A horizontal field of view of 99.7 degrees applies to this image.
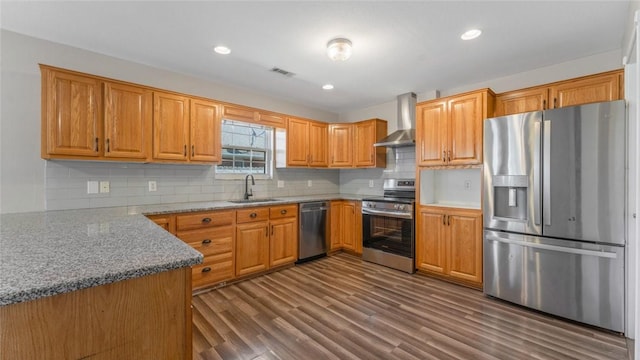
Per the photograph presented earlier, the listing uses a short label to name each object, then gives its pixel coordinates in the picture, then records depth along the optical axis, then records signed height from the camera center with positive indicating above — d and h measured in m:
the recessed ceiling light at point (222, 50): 2.61 +1.28
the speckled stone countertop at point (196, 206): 2.65 -0.29
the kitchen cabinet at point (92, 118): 2.34 +0.58
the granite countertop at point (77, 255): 0.80 -0.30
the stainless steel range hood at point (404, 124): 3.91 +0.83
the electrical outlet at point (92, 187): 2.69 -0.07
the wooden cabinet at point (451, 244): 3.03 -0.77
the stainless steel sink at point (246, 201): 3.61 -0.30
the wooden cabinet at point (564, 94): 2.52 +0.87
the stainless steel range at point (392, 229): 3.54 -0.69
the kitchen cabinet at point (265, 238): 3.25 -0.75
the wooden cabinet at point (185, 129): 2.89 +0.58
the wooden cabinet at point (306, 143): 4.20 +0.60
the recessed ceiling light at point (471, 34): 2.30 +1.26
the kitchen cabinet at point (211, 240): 2.81 -0.67
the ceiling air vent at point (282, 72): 3.15 +1.29
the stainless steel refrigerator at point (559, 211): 2.21 -0.29
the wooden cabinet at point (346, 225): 4.23 -0.74
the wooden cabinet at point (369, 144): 4.37 +0.58
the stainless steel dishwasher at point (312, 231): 3.88 -0.76
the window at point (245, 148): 3.81 +0.47
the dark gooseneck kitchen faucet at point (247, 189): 3.85 -0.14
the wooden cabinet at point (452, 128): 3.07 +0.62
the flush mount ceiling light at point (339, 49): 2.41 +1.17
